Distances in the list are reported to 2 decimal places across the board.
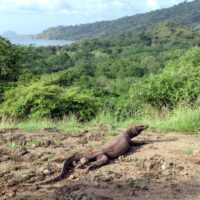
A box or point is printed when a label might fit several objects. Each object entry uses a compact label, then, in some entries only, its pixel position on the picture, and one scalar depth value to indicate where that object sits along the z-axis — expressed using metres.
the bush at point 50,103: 15.23
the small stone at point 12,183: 4.18
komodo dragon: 4.57
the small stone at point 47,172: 4.45
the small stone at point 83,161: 4.66
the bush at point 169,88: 10.78
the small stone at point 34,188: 4.06
